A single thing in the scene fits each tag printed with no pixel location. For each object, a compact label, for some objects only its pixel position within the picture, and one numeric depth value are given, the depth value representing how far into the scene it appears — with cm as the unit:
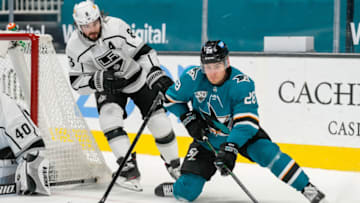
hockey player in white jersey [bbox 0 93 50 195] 815
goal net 881
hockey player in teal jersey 737
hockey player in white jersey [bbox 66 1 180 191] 864
